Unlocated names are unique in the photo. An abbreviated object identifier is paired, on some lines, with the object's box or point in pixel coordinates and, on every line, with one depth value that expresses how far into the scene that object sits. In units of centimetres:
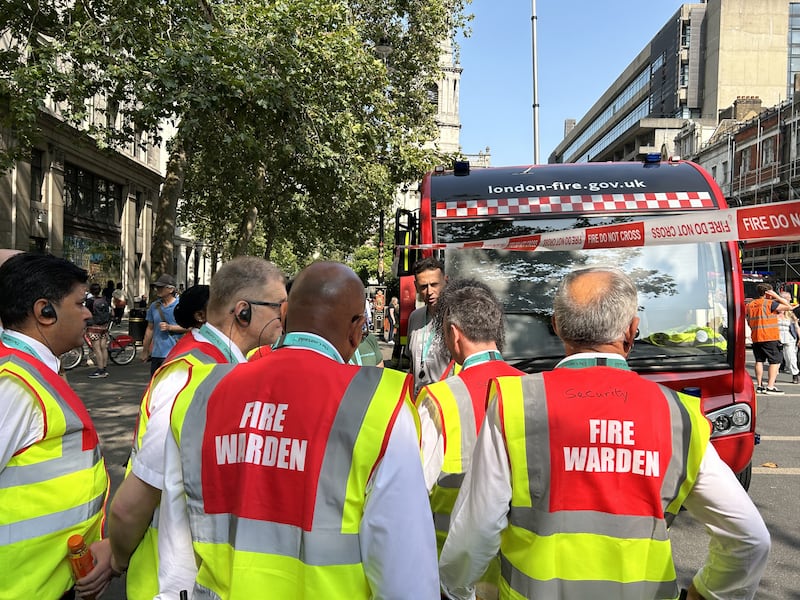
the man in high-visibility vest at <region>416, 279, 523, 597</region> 244
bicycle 1352
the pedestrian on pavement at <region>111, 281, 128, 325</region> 2035
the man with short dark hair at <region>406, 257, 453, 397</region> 403
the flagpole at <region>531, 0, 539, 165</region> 1492
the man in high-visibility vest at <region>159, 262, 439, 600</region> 157
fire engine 453
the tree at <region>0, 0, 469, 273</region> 1010
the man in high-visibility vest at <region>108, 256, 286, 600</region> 191
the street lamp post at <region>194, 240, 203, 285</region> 3912
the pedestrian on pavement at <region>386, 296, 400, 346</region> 2000
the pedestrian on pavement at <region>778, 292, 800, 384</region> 1327
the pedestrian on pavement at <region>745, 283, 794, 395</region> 1161
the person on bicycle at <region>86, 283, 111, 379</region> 1259
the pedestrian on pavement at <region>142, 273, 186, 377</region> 883
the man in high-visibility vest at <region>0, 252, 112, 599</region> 209
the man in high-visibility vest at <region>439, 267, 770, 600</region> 182
